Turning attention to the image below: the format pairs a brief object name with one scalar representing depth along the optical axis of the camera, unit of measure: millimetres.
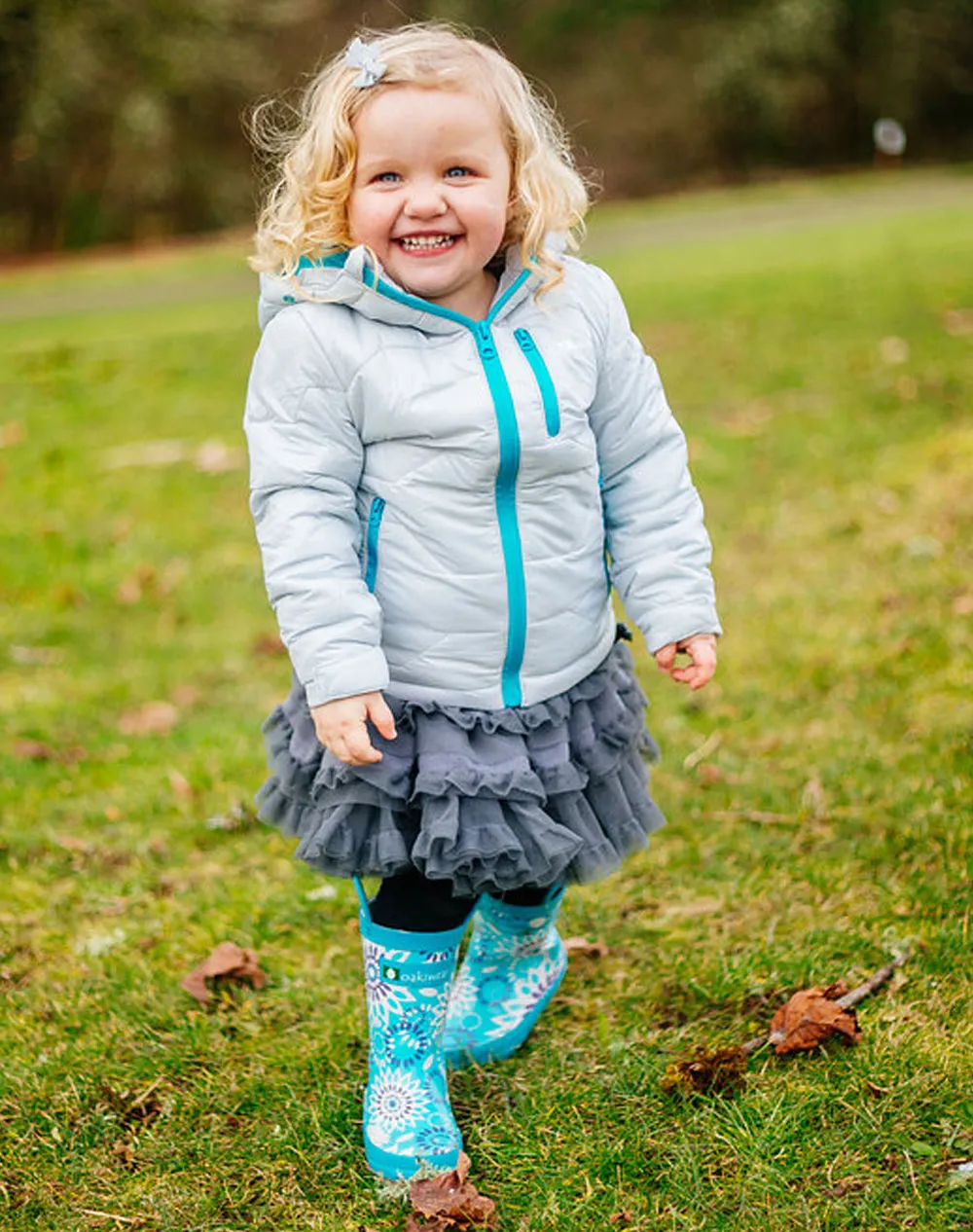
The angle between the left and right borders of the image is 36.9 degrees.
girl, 2199
